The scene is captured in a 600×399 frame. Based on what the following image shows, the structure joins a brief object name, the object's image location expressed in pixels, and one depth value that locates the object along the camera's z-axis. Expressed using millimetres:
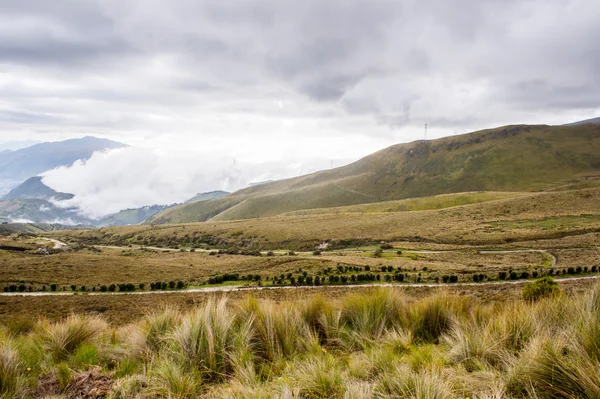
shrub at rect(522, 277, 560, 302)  13195
